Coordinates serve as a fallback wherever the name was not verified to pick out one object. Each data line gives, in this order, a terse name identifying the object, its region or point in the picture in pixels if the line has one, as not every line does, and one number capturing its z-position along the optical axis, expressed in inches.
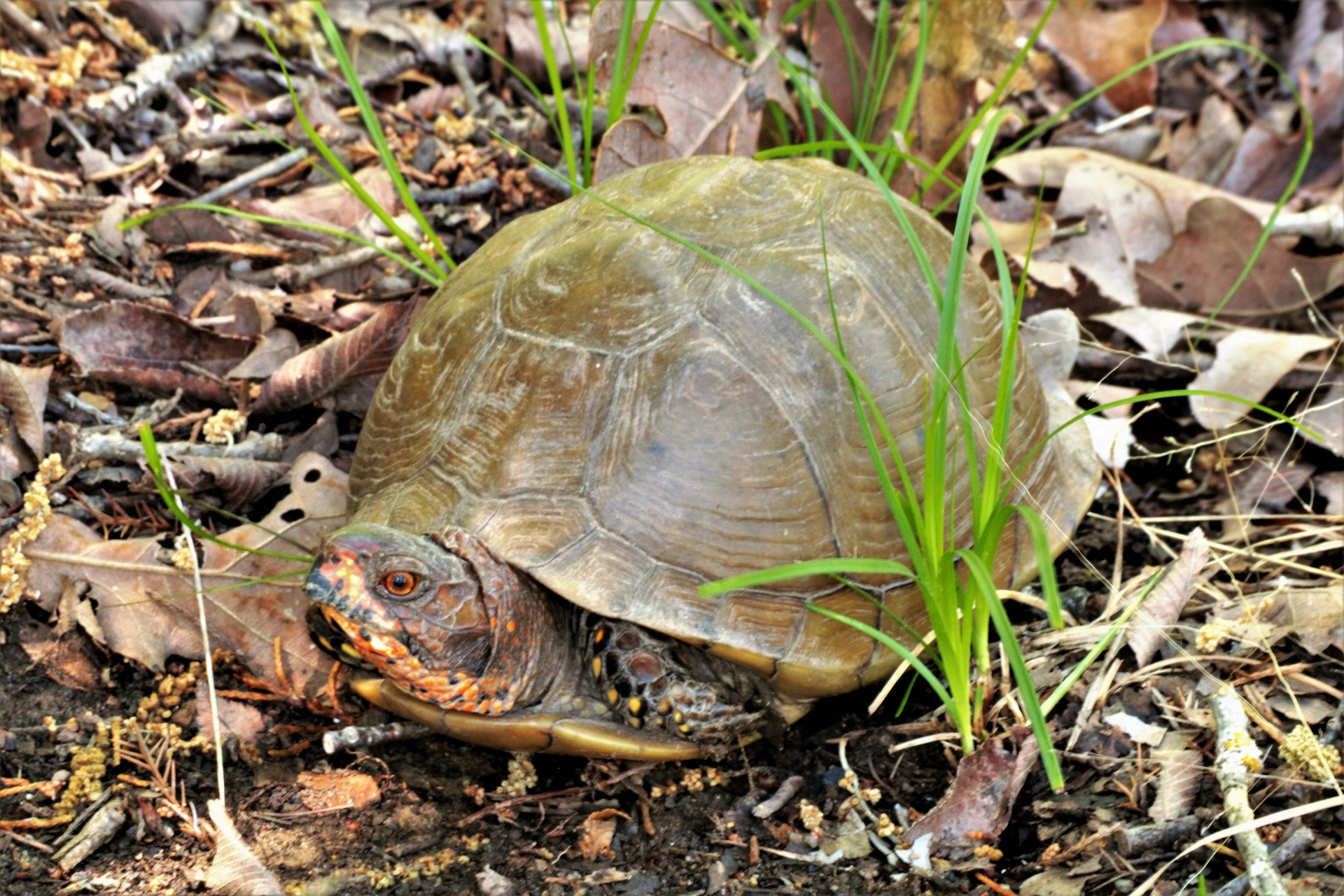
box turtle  86.9
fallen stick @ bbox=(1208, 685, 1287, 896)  73.9
